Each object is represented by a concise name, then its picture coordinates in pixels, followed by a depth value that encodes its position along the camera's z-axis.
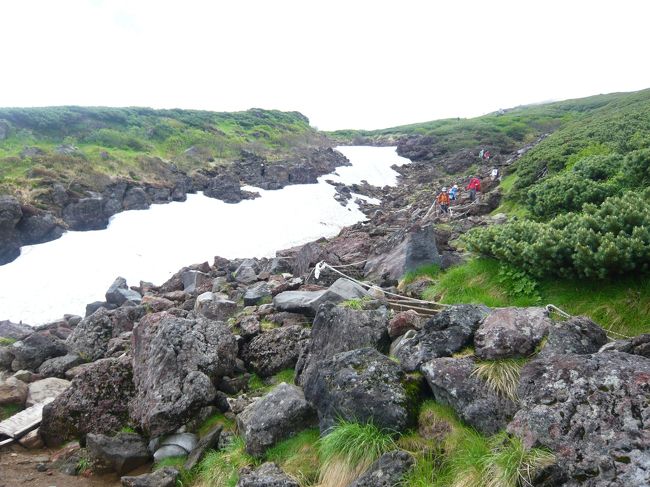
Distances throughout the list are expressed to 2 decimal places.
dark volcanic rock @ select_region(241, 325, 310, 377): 8.59
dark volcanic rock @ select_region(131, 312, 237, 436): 7.50
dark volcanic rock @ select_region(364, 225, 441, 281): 11.73
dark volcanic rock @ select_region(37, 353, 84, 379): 11.22
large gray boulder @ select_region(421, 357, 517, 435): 4.70
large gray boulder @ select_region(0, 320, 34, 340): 16.11
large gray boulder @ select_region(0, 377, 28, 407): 9.43
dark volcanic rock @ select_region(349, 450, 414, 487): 4.52
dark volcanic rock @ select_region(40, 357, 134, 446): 8.22
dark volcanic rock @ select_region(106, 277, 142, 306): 18.94
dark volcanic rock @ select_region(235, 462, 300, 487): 5.34
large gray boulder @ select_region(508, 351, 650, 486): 3.37
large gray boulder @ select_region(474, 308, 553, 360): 5.37
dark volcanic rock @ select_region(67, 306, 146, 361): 12.12
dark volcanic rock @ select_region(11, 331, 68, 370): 11.72
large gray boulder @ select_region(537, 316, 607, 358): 4.97
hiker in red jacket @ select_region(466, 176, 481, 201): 28.13
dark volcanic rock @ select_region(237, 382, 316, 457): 6.19
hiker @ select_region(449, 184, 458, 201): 29.98
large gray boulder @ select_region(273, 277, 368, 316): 9.76
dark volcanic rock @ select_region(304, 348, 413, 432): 5.30
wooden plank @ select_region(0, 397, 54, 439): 8.39
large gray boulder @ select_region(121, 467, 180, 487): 6.49
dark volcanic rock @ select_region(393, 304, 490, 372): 5.96
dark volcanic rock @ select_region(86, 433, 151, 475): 7.27
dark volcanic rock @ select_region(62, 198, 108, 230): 29.52
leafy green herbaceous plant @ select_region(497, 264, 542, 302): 7.60
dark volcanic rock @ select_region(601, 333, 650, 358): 4.44
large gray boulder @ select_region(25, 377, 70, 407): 9.89
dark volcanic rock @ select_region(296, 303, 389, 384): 7.31
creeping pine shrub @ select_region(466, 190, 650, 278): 6.12
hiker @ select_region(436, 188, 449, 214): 24.83
